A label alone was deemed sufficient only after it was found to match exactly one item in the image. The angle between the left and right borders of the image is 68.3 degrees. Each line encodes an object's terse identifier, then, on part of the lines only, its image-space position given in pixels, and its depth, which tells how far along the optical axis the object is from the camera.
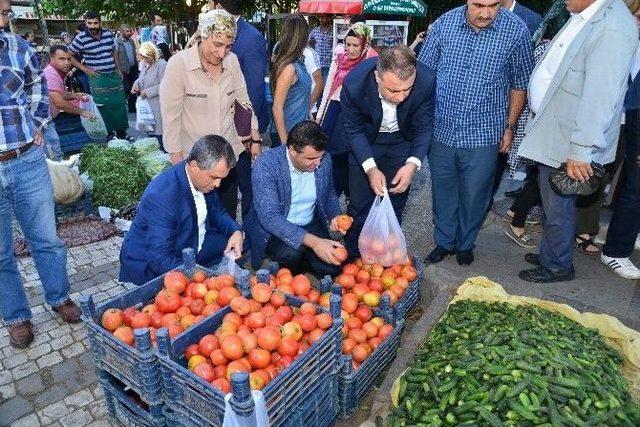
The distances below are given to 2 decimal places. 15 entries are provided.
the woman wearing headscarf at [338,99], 5.04
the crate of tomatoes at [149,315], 2.29
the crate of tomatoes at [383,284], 3.27
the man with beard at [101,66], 8.65
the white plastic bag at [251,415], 1.92
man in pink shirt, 6.38
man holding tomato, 3.34
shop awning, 11.36
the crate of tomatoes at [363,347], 2.77
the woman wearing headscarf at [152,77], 7.73
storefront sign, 11.38
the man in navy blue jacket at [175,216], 3.04
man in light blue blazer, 3.19
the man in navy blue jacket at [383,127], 3.70
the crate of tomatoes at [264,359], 2.13
